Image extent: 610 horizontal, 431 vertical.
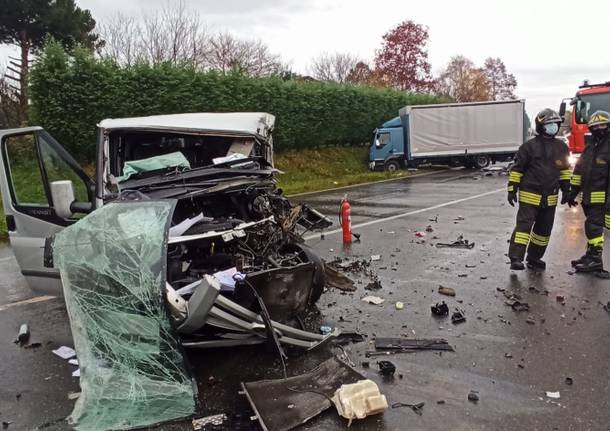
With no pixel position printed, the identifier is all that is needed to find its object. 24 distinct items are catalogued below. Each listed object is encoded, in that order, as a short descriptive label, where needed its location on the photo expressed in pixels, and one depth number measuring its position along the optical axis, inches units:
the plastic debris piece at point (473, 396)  126.0
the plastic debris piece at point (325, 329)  172.0
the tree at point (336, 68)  1823.3
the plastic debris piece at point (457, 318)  180.1
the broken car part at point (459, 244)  297.9
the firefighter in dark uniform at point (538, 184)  237.0
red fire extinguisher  321.1
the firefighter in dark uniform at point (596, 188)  233.1
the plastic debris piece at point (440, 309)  187.9
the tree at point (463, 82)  1932.8
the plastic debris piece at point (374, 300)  203.2
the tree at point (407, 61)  1537.9
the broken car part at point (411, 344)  159.0
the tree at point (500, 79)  2491.4
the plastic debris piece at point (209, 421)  118.6
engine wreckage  124.1
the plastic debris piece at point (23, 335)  175.1
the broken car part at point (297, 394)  118.4
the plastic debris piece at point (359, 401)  118.2
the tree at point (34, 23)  829.8
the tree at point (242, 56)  1278.2
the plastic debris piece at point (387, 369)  141.9
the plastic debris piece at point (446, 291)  209.8
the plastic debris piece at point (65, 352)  161.9
